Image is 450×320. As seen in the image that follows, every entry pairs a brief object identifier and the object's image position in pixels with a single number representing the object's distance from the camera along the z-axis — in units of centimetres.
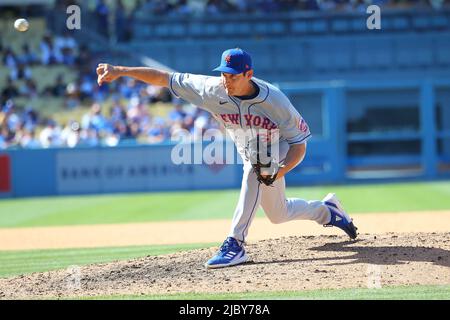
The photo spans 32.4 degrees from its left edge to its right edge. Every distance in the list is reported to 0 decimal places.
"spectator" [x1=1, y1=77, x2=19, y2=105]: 2064
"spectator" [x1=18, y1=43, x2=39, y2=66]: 2222
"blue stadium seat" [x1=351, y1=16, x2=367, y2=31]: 2184
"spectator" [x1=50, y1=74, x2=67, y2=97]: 2120
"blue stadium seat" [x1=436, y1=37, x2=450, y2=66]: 2205
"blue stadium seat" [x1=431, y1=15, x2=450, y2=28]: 2236
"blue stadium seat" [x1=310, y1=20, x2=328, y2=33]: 2197
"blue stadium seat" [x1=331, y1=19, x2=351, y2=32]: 2191
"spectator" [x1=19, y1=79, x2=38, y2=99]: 2098
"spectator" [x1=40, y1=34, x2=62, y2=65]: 2223
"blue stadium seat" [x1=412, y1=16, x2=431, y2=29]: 2236
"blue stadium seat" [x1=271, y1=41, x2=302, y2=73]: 2192
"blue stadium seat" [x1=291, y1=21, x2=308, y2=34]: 2197
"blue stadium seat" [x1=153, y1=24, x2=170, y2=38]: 2225
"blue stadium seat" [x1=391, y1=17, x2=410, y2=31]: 2220
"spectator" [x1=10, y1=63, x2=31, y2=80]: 2164
